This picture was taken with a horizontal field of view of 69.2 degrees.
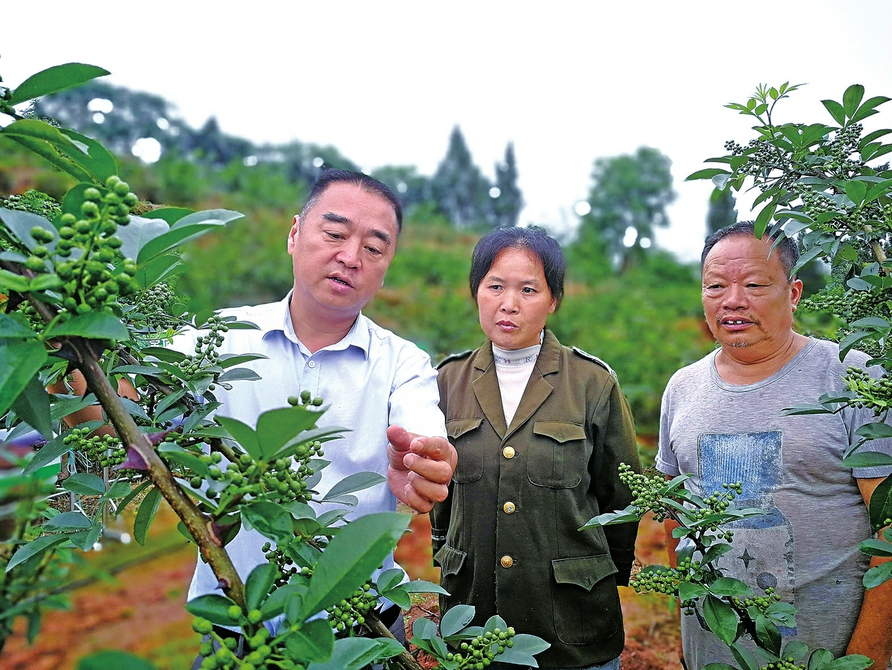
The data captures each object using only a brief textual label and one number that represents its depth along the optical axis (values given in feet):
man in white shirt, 5.43
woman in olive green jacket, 6.03
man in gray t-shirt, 5.50
